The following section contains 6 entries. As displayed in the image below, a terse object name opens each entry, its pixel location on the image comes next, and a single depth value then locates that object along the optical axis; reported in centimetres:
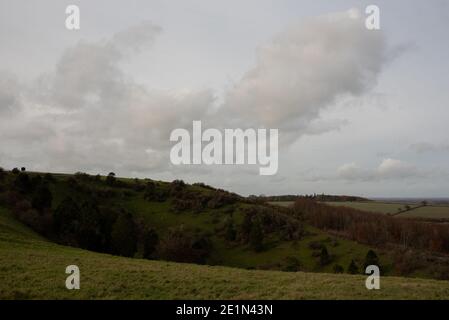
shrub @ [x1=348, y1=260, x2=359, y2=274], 7044
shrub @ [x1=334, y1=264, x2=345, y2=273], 7315
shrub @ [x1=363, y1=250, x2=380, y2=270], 7444
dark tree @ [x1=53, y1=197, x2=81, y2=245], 5909
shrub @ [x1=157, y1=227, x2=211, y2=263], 7044
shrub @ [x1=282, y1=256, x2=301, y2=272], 7438
